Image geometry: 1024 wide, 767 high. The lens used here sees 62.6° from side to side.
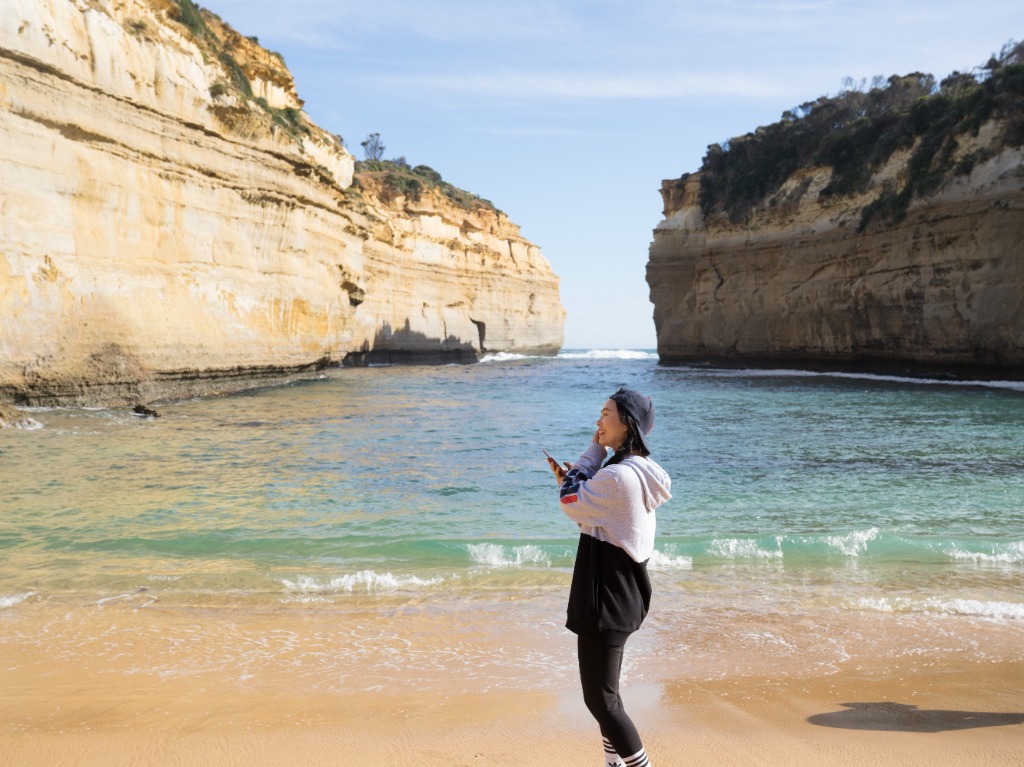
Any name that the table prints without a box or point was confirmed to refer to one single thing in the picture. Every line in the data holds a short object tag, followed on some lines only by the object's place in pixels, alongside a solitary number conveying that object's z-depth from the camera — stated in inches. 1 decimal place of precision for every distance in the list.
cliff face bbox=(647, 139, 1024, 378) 978.7
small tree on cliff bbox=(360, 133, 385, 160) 3405.5
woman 110.9
